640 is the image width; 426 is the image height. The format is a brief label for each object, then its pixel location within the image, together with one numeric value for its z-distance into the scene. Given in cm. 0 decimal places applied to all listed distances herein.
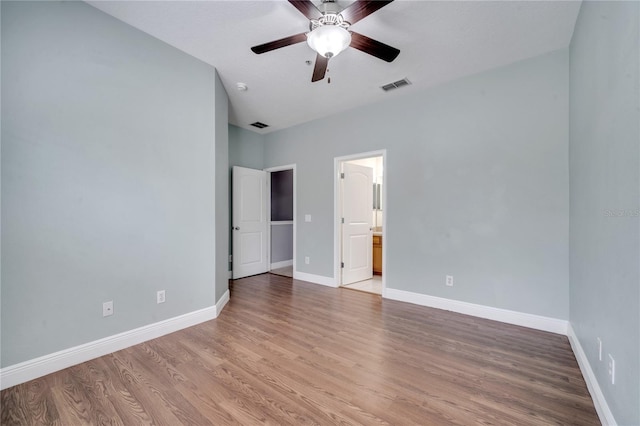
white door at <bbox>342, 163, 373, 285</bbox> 446
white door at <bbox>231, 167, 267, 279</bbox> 490
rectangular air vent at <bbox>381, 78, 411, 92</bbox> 333
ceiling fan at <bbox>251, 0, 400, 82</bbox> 181
